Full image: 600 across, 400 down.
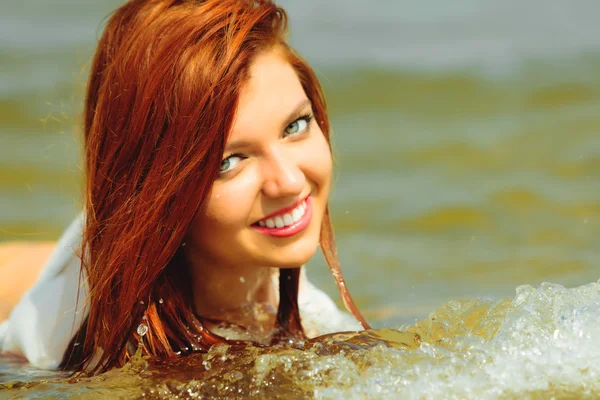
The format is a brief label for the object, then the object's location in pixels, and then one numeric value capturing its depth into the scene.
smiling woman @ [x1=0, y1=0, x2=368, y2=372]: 5.23
